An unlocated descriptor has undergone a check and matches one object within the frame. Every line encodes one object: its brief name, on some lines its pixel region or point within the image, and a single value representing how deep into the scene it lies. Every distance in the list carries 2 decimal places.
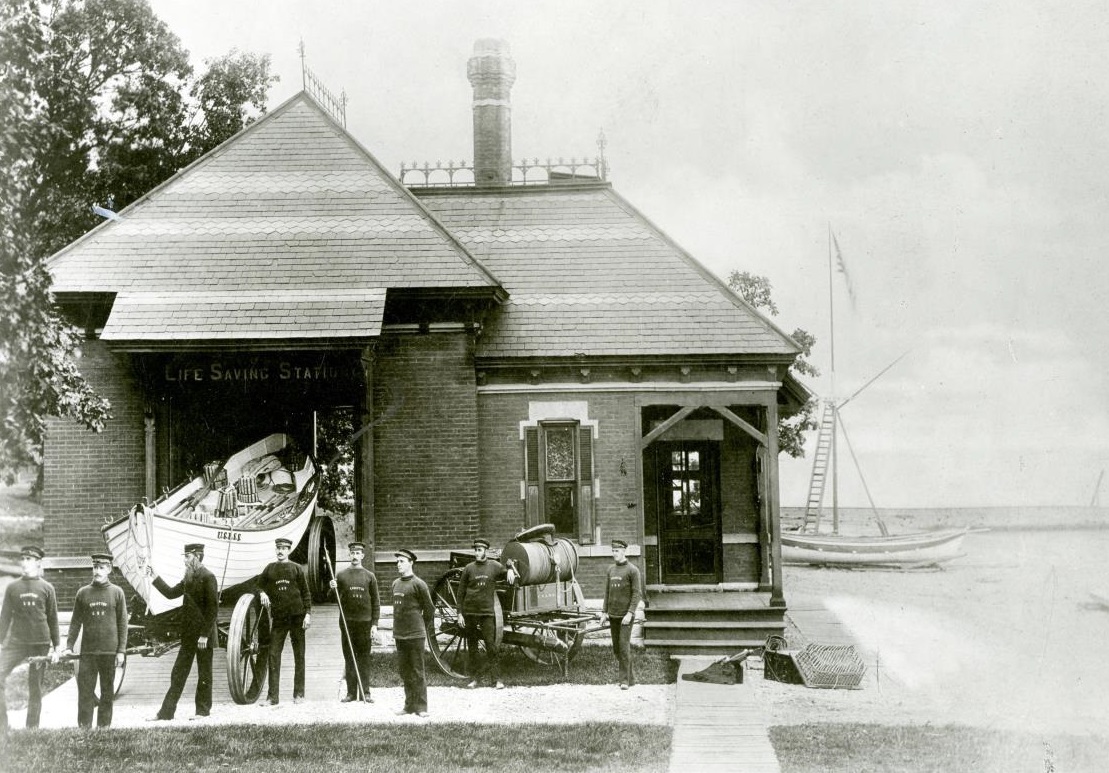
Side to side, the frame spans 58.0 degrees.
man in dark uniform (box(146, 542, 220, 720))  10.43
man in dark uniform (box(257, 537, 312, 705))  11.04
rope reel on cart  12.52
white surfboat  11.16
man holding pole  11.16
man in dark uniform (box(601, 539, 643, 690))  12.27
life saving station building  14.16
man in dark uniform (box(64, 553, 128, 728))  10.15
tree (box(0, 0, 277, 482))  10.25
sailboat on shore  28.02
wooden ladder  24.86
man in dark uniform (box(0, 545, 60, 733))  10.23
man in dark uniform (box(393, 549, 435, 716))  10.87
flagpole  15.17
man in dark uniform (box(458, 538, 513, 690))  12.12
